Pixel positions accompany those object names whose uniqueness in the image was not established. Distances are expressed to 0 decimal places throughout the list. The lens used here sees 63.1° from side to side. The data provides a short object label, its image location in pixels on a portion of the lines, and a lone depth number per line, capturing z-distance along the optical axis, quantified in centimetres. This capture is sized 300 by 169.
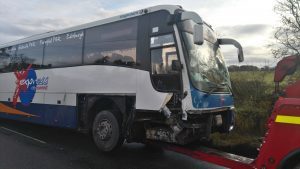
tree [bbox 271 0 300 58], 1156
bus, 495
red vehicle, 336
